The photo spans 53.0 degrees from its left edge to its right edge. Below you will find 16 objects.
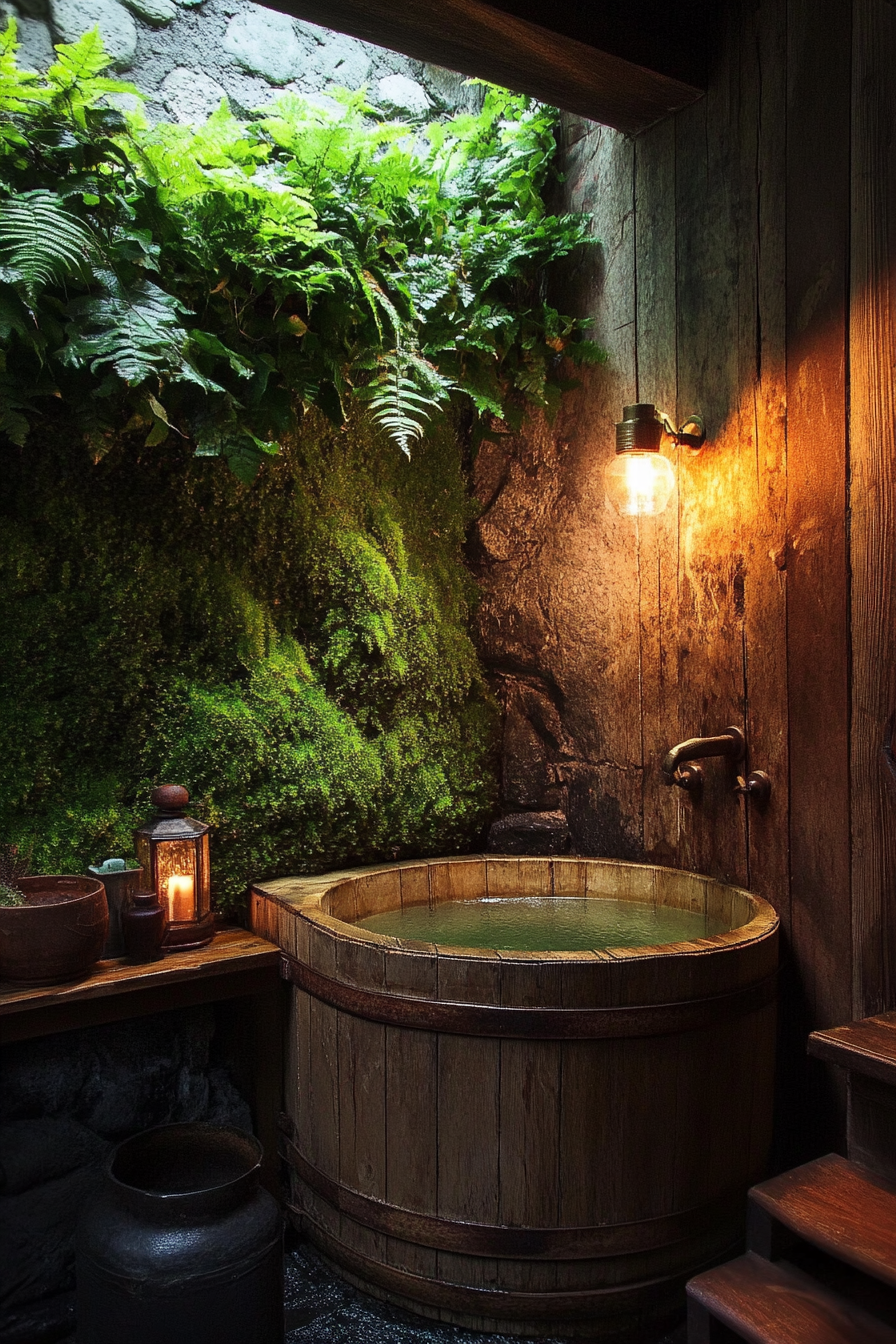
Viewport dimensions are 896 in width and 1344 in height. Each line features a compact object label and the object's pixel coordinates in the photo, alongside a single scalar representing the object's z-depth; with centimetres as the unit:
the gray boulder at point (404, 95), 359
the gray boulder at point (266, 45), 331
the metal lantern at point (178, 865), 271
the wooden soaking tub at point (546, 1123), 221
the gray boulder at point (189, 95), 318
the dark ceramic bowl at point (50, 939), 235
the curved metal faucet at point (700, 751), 279
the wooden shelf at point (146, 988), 232
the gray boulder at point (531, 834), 362
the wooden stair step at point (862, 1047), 184
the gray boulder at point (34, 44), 294
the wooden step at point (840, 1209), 162
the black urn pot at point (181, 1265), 193
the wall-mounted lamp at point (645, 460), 292
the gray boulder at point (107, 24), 301
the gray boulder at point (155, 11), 314
